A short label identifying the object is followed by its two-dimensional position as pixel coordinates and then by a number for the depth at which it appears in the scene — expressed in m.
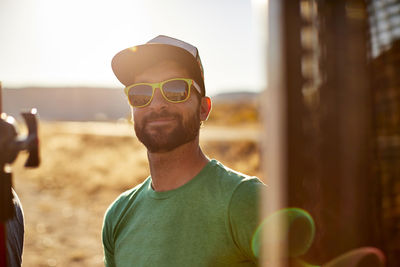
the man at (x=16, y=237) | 2.02
